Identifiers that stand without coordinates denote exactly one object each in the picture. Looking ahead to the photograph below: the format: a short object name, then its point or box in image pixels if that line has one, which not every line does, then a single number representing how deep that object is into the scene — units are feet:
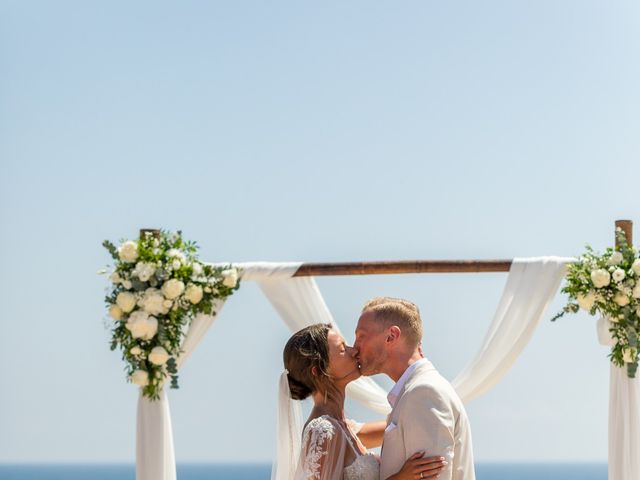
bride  16.80
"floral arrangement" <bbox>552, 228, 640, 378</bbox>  20.80
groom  15.62
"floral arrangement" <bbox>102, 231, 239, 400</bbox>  21.61
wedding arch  22.24
